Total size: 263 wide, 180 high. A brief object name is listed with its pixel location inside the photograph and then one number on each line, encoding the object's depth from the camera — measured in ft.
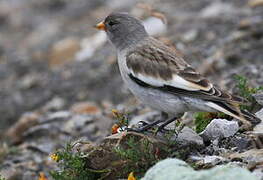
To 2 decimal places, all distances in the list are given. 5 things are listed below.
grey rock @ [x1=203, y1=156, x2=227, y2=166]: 31.94
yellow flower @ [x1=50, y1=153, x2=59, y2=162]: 33.14
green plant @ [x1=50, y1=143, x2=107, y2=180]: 33.14
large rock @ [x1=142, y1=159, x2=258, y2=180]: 25.18
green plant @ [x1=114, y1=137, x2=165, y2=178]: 31.90
